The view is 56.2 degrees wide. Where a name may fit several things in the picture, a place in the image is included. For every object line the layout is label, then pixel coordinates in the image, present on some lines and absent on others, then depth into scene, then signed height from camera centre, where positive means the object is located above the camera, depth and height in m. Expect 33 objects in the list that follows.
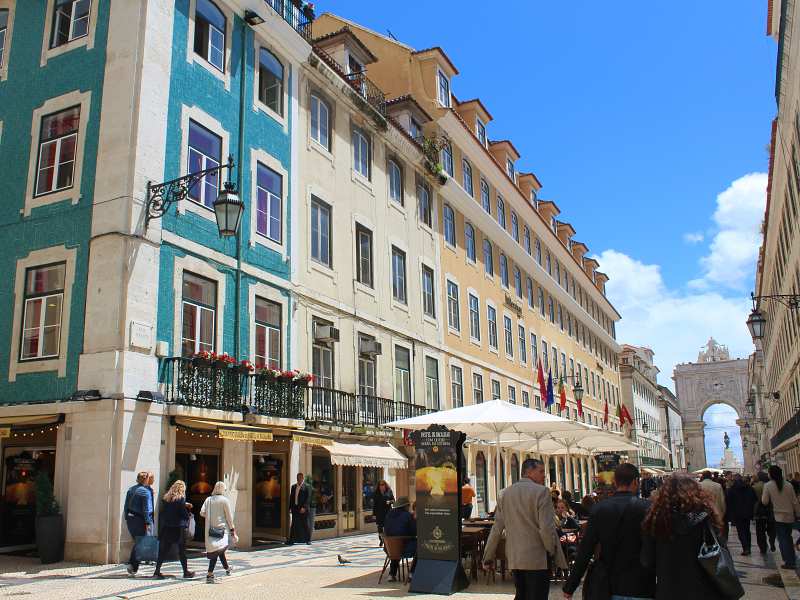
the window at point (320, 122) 19.84 +9.10
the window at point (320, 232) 19.14 +6.00
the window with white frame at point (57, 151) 14.79 +6.29
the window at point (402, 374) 22.50 +2.78
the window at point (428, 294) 25.22 +5.76
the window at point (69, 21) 15.52 +9.23
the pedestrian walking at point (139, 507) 11.75 -0.55
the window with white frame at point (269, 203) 17.11 +6.04
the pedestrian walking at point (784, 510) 12.16 -0.76
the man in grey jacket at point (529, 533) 6.70 -0.59
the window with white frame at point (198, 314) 14.44 +3.01
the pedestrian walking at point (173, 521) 10.80 -0.71
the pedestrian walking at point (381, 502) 16.05 -0.73
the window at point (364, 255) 21.25 +5.98
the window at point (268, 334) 16.41 +2.96
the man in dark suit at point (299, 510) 16.03 -0.87
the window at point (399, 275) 23.27 +5.90
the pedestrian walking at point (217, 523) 10.66 -0.75
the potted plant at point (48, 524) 12.14 -0.82
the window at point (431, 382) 24.47 +2.74
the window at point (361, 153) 21.83 +9.09
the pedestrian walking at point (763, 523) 14.83 -1.17
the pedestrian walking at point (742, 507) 15.03 -0.87
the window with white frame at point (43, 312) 13.93 +2.95
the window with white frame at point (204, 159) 15.29 +6.36
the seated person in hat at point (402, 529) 10.83 -0.87
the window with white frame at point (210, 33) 16.09 +9.32
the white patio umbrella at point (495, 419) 12.42 +0.78
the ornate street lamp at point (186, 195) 12.40 +4.74
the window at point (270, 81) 18.02 +9.24
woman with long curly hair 4.31 -0.43
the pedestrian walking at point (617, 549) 4.87 -0.55
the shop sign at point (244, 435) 13.66 +0.64
